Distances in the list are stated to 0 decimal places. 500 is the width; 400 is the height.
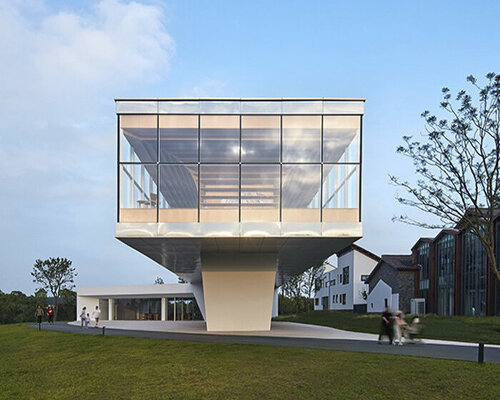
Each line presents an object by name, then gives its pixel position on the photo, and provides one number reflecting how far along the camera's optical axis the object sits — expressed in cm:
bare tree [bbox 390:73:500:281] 2698
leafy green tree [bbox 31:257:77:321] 6231
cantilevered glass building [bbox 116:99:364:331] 2194
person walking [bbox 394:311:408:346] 1896
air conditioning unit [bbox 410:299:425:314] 5016
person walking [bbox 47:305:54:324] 3959
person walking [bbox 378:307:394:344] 1922
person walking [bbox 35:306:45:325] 3412
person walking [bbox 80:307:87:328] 3228
